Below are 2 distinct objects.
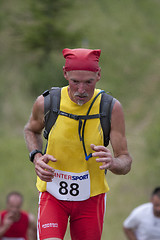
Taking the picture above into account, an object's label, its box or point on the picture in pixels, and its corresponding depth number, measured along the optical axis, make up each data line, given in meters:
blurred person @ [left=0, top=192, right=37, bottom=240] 22.02
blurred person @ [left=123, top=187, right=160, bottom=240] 19.94
